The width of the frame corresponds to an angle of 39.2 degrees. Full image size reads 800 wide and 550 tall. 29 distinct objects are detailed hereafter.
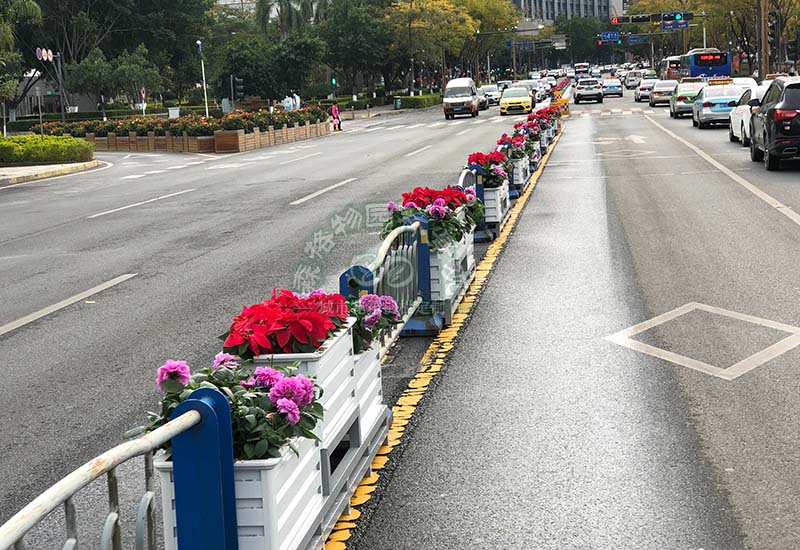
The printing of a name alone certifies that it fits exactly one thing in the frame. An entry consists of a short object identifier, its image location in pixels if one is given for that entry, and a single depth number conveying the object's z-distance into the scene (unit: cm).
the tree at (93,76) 7138
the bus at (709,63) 7681
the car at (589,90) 7188
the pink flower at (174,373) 409
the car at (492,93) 8019
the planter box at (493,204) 1445
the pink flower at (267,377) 420
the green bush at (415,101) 8648
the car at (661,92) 6203
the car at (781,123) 2131
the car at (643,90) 7191
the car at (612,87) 8469
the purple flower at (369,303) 599
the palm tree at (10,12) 3938
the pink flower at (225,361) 448
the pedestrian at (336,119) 5512
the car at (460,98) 6150
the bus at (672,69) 9106
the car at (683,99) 4700
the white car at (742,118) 2827
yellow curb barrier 526
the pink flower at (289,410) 406
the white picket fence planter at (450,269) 928
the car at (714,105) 3806
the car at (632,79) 10982
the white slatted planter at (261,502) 394
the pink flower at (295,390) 411
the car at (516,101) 5897
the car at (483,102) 7231
